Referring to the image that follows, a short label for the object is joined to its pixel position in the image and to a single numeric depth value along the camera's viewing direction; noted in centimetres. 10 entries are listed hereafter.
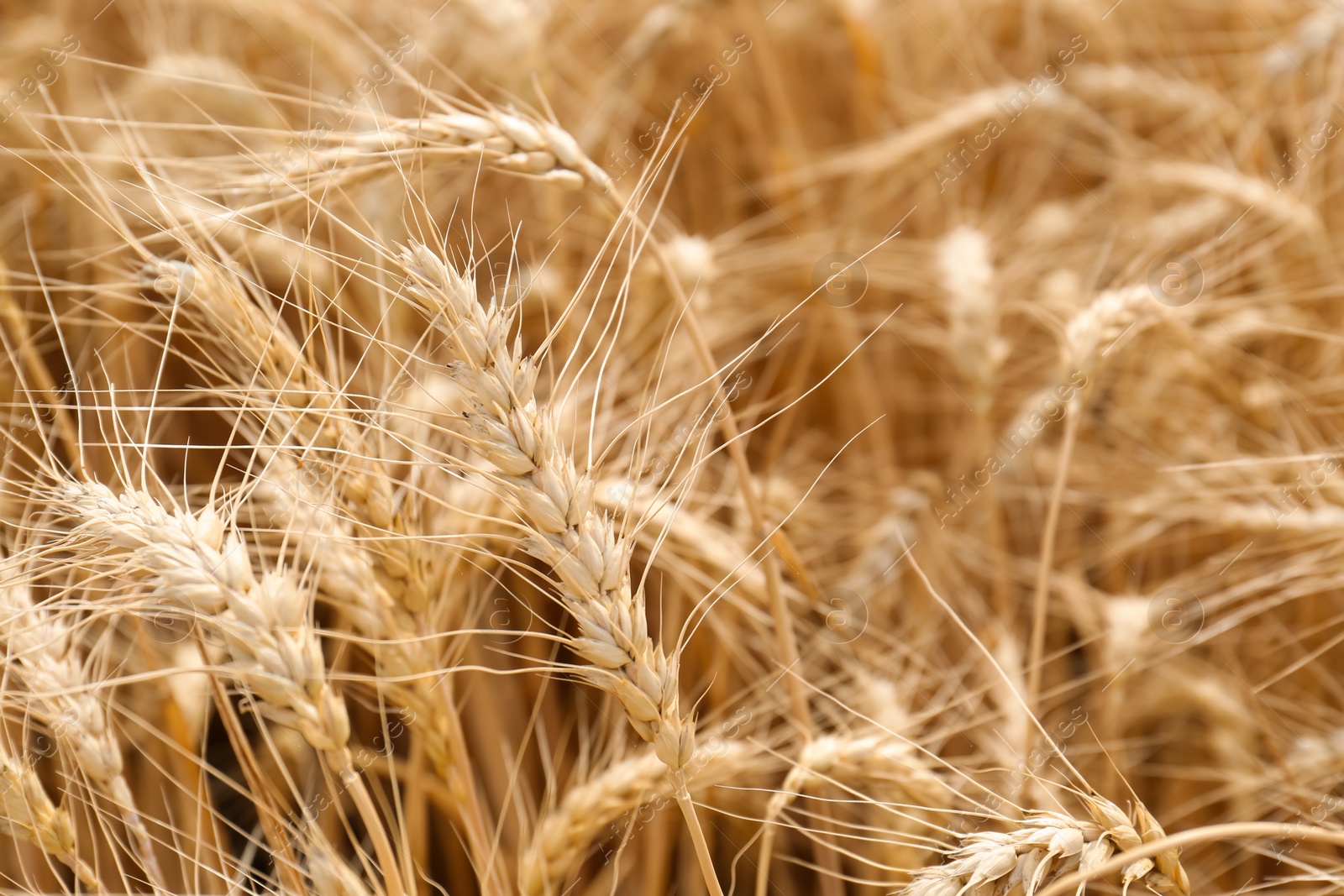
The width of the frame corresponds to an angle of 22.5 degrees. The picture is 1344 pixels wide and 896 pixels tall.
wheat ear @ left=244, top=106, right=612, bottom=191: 59
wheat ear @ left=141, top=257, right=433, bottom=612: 57
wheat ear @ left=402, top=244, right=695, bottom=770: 54
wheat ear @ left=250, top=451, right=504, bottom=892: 58
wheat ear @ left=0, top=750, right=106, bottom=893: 56
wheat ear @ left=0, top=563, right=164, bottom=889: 56
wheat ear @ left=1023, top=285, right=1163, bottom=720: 61
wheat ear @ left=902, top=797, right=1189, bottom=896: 55
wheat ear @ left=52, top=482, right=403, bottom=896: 54
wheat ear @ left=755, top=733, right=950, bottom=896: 59
